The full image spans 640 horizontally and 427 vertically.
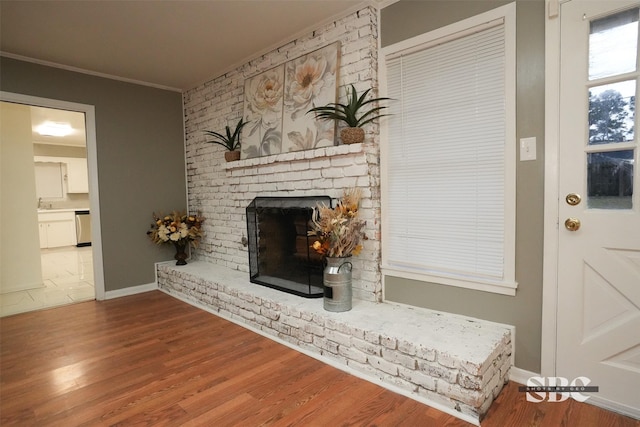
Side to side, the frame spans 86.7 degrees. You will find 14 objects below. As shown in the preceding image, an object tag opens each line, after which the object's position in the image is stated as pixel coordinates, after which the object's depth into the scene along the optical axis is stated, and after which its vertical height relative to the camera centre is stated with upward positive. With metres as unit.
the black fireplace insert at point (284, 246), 2.76 -0.44
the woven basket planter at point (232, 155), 3.58 +0.45
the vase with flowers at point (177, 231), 4.05 -0.38
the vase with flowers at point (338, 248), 2.33 -0.37
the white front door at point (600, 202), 1.63 -0.07
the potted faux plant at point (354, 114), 2.44 +0.60
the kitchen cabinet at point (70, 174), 7.98 +0.67
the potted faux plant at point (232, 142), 3.58 +0.60
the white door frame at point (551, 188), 1.79 +0.01
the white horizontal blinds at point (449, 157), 2.03 +0.23
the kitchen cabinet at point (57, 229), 7.53 -0.61
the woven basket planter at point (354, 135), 2.43 +0.43
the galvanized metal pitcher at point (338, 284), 2.37 -0.62
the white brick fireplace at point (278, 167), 2.52 +0.27
